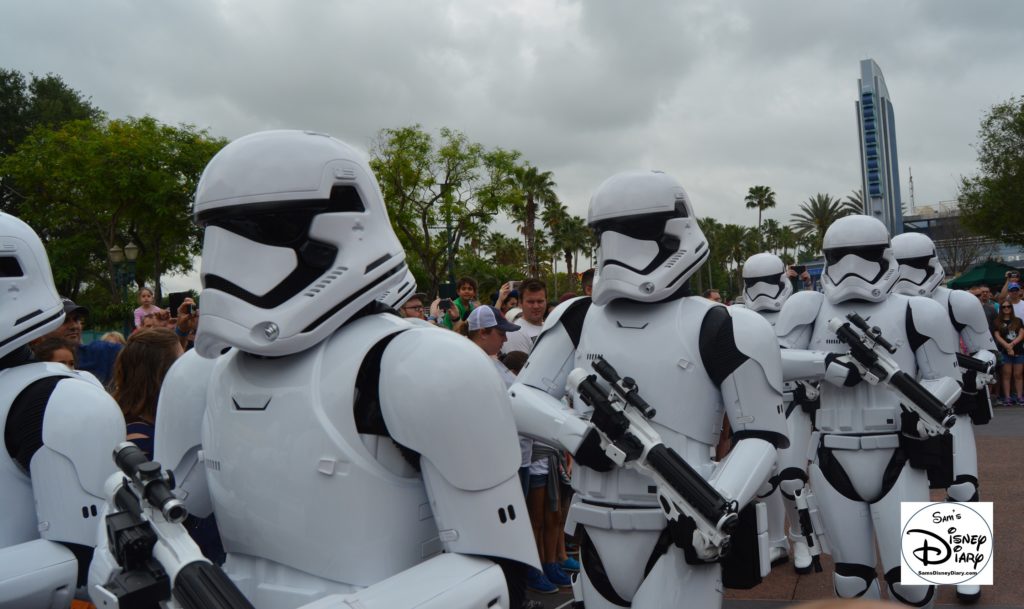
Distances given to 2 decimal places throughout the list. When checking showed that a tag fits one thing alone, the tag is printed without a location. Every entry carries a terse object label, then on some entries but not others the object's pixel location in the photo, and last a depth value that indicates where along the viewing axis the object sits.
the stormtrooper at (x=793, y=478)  5.84
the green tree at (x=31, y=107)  31.92
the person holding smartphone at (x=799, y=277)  8.91
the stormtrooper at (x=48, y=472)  2.31
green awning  22.08
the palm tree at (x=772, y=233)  75.50
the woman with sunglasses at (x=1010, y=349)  13.84
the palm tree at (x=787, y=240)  71.39
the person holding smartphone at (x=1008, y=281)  14.34
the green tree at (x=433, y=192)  32.22
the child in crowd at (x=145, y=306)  8.33
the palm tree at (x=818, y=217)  62.84
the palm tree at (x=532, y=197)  44.84
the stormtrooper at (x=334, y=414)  1.76
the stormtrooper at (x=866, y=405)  4.56
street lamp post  17.29
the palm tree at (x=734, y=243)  73.75
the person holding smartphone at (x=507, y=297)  8.52
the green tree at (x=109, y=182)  23.34
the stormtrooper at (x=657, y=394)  3.15
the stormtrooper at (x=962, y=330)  5.47
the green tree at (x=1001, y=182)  28.25
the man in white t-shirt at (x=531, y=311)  7.01
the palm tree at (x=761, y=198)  68.81
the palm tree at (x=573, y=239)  60.22
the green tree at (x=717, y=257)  74.31
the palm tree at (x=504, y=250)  62.12
